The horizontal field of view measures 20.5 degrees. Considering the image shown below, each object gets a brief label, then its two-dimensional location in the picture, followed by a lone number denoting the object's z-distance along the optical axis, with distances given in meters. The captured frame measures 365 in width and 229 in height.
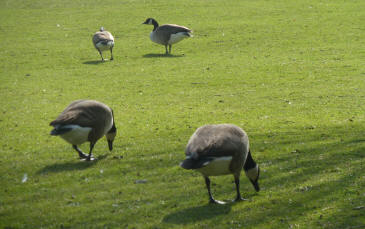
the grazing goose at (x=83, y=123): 24.04
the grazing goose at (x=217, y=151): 17.98
